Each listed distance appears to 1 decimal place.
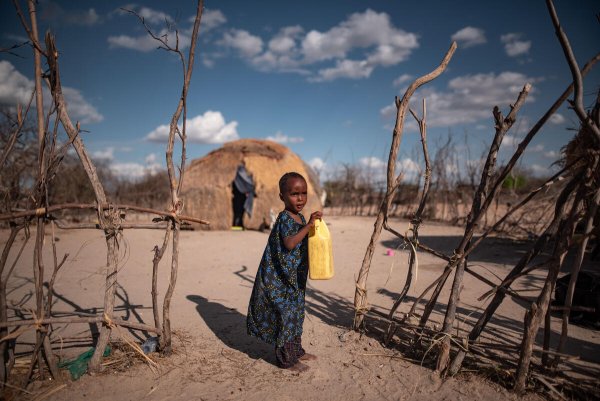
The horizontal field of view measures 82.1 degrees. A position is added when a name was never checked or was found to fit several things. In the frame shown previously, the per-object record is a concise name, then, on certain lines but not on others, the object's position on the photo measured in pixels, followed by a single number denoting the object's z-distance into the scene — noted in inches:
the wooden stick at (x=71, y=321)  77.6
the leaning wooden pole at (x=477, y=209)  85.4
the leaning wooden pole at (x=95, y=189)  80.5
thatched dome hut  379.9
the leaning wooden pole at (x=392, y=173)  100.9
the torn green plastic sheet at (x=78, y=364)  87.7
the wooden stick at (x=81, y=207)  74.8
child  91.6
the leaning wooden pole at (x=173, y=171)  92.2
